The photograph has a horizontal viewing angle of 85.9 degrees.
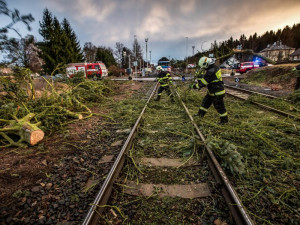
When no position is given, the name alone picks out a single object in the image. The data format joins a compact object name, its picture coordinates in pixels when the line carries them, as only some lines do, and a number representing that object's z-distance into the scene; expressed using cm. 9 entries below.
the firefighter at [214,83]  468
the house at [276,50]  6516
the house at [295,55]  6041
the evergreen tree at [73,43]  3251
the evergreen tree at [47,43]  2833
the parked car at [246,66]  2528
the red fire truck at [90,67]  2181
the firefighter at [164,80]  799
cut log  371
